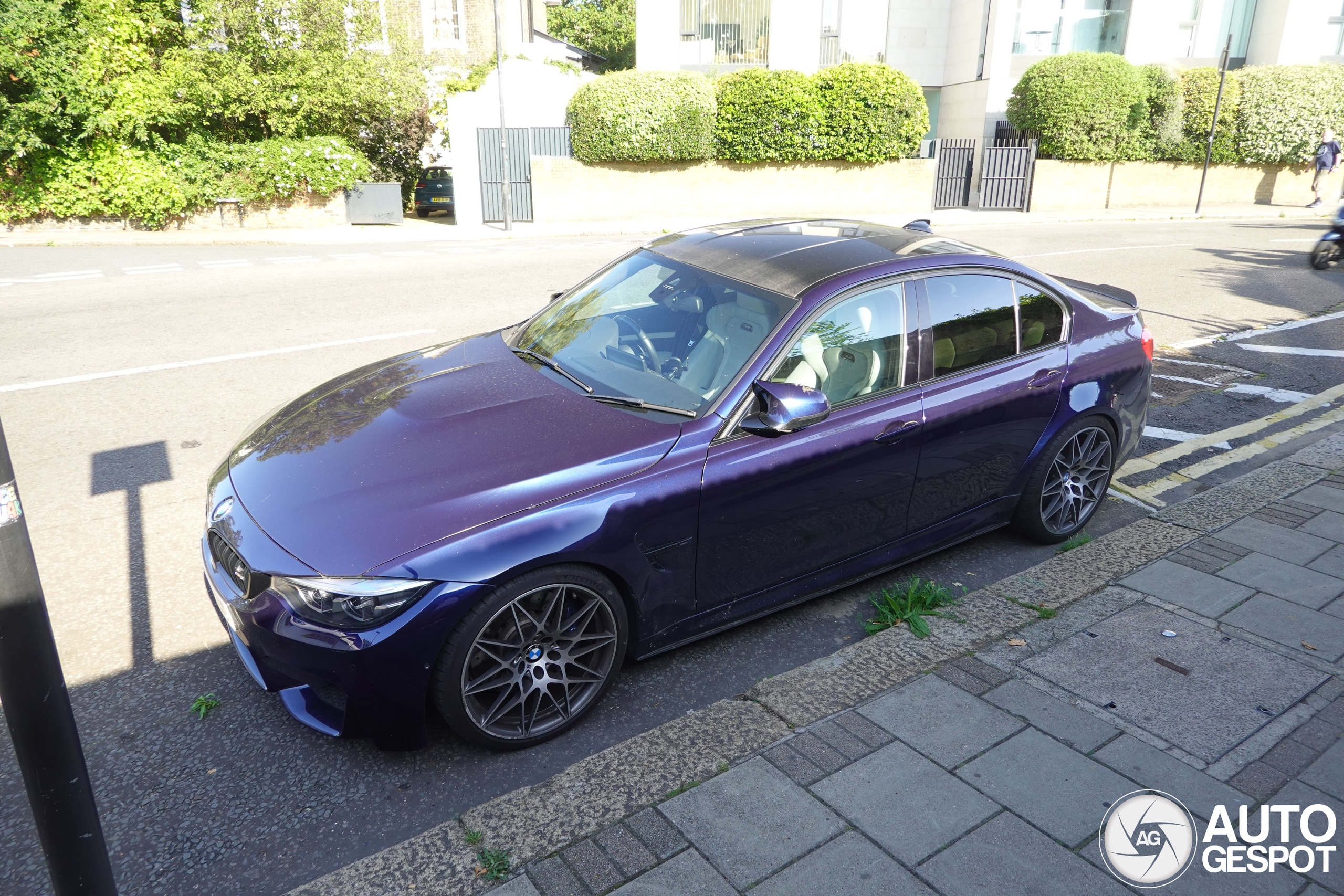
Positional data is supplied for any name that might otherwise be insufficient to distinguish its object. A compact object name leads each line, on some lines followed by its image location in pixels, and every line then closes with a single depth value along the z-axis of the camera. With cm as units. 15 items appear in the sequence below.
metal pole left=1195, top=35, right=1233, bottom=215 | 2431
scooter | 1442
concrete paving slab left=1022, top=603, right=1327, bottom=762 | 338
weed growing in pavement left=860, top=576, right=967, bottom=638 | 407
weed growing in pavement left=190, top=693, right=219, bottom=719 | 345
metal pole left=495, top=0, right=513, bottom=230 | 1886
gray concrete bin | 2100
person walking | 2620
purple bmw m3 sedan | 302
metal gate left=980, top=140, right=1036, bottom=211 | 2561
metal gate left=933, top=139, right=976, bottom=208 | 2617
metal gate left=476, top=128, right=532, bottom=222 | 2184
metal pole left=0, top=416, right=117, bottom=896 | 192
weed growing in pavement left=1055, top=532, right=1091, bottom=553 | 487
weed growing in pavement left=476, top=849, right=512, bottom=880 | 268
